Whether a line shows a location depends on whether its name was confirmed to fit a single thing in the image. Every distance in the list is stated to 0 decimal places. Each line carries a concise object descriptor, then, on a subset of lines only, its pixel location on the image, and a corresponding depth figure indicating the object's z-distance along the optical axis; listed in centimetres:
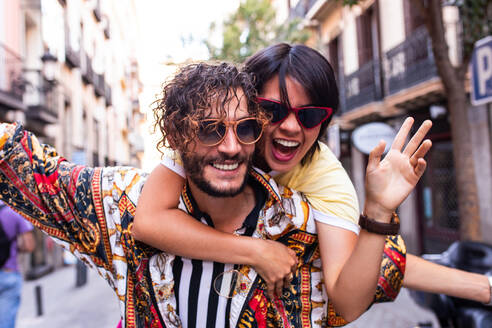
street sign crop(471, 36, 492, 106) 392
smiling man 172
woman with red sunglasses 170
